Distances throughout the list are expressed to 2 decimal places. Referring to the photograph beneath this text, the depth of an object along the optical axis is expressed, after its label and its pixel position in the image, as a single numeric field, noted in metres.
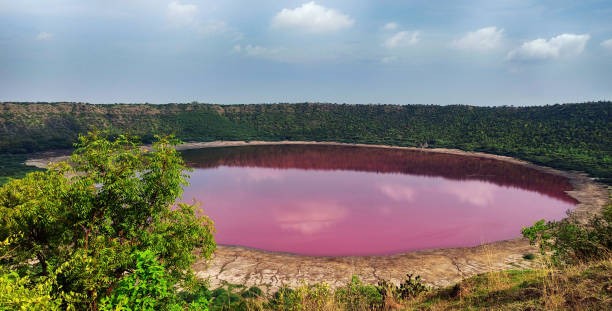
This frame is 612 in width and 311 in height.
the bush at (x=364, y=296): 11.58
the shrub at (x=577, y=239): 12.13
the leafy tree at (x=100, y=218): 11.49
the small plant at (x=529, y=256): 24.38
